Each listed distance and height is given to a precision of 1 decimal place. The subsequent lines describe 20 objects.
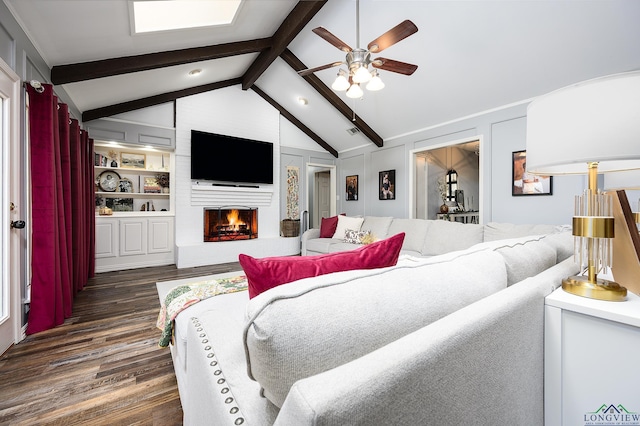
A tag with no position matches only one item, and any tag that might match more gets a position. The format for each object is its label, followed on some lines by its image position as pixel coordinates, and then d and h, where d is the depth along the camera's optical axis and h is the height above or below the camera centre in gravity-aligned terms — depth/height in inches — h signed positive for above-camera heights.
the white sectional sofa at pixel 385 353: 15.9 -10.5
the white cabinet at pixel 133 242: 158.9 -19.4
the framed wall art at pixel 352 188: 233.7 +21.3
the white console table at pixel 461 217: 227.4 -5.1
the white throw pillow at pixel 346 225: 187.5 -9.9
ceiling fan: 87.3 +57.6
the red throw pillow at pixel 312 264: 31.3 -6.8
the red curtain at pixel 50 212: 82.6 -0.2
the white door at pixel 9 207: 74.3 +1.3
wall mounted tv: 186.9 +39.8
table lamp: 30.0 +8.3
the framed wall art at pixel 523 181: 125.1 +14.6
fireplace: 194.2 -9.4
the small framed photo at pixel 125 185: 177.6 +17.8
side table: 29.4 -17.9
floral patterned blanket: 56.7 -19.3
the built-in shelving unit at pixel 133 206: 161.2 +3.9
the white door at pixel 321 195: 307.6 +19.1
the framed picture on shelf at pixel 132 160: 180.4 +35.7
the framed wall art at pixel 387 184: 200.1 +20.9
